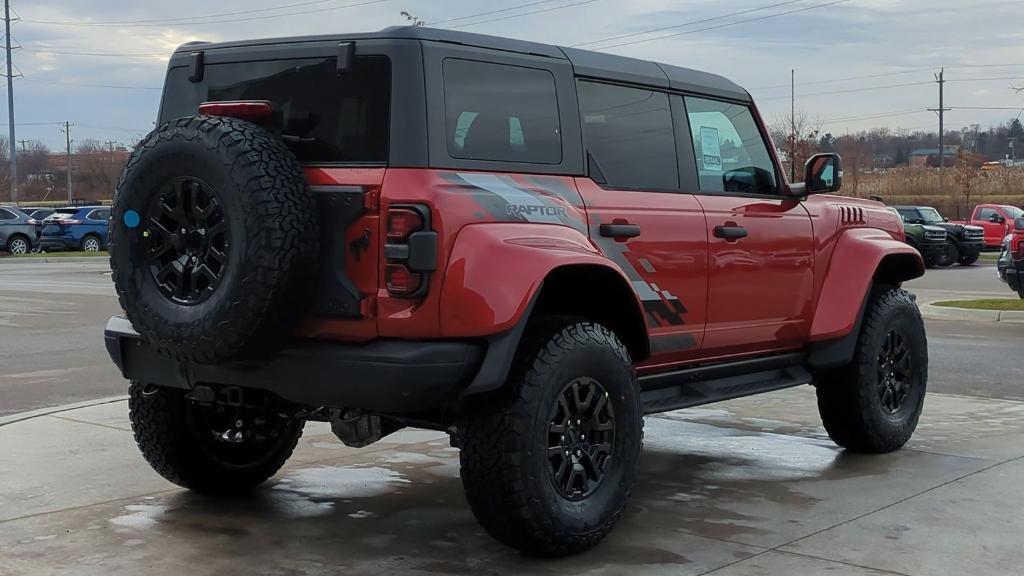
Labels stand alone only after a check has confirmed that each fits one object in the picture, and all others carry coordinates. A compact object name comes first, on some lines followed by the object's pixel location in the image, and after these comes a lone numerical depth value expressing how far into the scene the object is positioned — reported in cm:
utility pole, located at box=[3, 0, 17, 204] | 6218
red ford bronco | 446
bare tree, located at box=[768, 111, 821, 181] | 5172
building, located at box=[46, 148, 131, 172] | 10869
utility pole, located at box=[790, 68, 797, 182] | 4506
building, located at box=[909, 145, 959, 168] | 11281
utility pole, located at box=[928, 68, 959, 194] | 8736
